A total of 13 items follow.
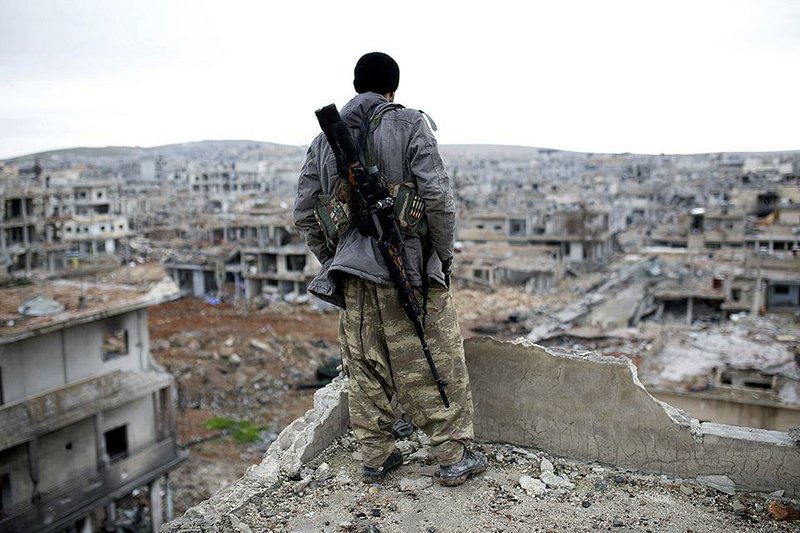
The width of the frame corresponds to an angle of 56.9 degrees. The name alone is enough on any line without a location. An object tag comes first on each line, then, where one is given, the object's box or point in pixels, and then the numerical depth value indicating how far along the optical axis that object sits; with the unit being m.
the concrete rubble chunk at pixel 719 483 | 3.67
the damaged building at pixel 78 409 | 13.55
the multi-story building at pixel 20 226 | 33.06
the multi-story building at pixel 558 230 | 45.72
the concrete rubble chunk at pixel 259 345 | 30.33
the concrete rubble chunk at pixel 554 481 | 3.77
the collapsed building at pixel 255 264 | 41.19
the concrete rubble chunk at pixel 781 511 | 3.38
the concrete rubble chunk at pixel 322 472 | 3.86
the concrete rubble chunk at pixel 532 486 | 3.69
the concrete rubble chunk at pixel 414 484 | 3.72
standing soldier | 3.47
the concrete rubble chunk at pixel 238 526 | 3.30
